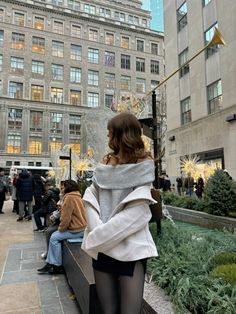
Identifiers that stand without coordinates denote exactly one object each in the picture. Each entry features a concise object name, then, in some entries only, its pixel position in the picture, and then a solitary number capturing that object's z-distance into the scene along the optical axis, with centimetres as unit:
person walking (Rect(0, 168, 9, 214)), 1240
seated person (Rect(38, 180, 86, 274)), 491
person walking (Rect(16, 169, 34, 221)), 1090
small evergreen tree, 853
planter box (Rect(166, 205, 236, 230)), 801
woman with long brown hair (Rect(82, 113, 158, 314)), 164
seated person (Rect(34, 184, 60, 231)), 810
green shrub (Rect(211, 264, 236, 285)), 261
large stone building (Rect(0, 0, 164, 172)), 4794
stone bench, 294
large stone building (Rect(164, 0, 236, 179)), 1756
